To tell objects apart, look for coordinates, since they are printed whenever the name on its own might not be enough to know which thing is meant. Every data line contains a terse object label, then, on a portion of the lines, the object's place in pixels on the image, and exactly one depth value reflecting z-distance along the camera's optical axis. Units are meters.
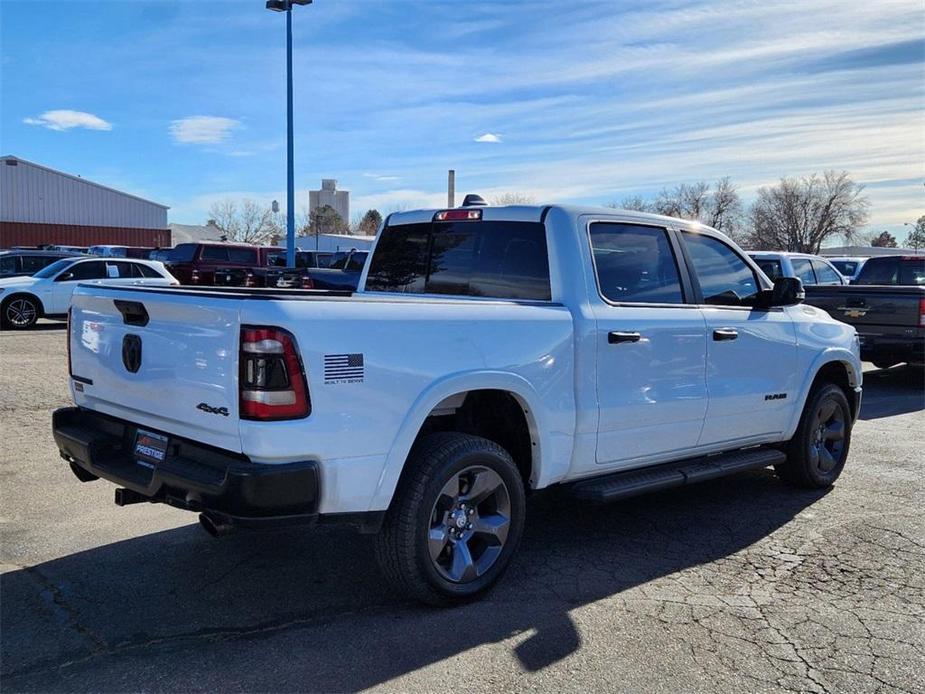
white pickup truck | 3.28
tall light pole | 19.97
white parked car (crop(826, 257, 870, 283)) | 28.19
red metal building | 53.44
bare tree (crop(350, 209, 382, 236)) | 92.62
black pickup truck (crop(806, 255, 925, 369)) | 10.97
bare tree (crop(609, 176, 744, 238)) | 59.03
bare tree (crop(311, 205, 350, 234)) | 85.71
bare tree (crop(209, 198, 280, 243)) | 70.00
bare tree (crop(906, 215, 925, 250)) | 84.45
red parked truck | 22.98
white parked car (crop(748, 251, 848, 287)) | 14.23
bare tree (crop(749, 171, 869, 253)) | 68.31
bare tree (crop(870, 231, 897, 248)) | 95.81
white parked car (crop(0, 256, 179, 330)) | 16.17
